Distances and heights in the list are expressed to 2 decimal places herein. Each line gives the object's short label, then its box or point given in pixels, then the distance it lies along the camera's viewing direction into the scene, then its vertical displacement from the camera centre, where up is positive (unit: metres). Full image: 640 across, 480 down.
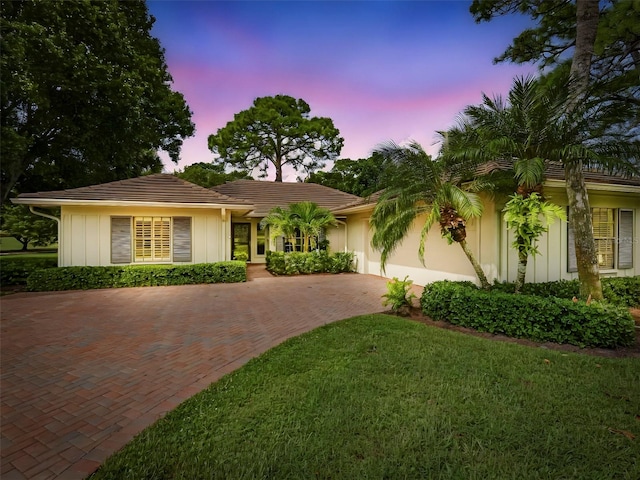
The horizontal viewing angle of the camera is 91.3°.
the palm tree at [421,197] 6.78 +1.03
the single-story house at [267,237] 8.44 +0.39
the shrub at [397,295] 7.12 -1.20
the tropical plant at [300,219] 14.25 +1.10
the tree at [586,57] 6.31 +5.06
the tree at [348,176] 28.54 +6.66
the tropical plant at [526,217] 5.83 +0.47
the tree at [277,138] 30.61 +10.60
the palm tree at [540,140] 5.70 +1.96
